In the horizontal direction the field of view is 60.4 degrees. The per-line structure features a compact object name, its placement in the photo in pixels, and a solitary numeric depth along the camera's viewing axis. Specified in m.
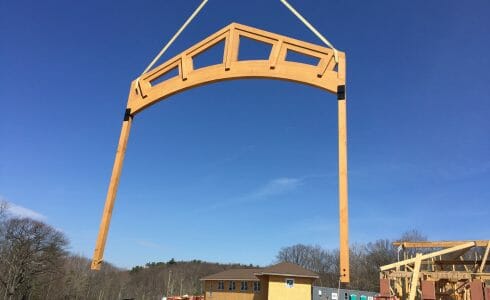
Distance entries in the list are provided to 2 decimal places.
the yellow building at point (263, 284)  27.17
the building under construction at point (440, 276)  9.70
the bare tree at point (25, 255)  40.91
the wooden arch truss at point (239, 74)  4.63
